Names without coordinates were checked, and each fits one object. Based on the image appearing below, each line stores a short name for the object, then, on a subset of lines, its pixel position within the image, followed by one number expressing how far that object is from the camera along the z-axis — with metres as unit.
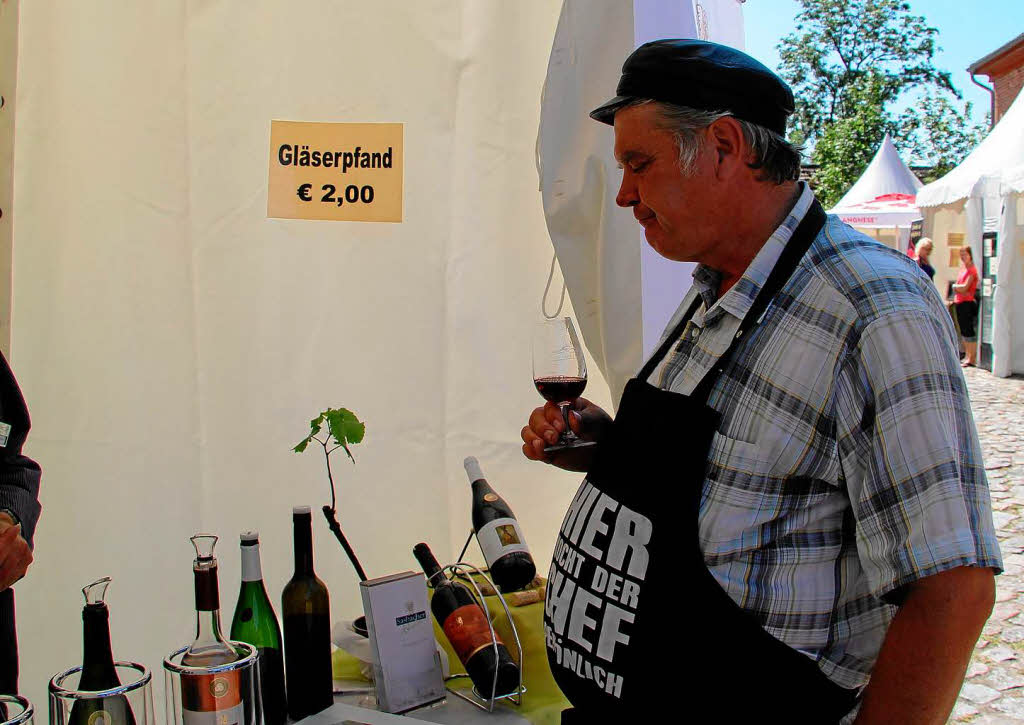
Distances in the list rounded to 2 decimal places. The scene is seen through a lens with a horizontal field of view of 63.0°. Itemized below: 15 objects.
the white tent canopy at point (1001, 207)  9.75
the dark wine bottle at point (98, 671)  0.91
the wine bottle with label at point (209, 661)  1.00
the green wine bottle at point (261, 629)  1.28
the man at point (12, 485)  1.65
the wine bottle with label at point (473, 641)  1.38
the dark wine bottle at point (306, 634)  1.35
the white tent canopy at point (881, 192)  17.69
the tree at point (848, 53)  35.22
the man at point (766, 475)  0.96
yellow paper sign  2.13
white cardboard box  1.38
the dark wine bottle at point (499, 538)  1.45
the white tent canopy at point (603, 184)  1.74
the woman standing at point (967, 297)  10.98
